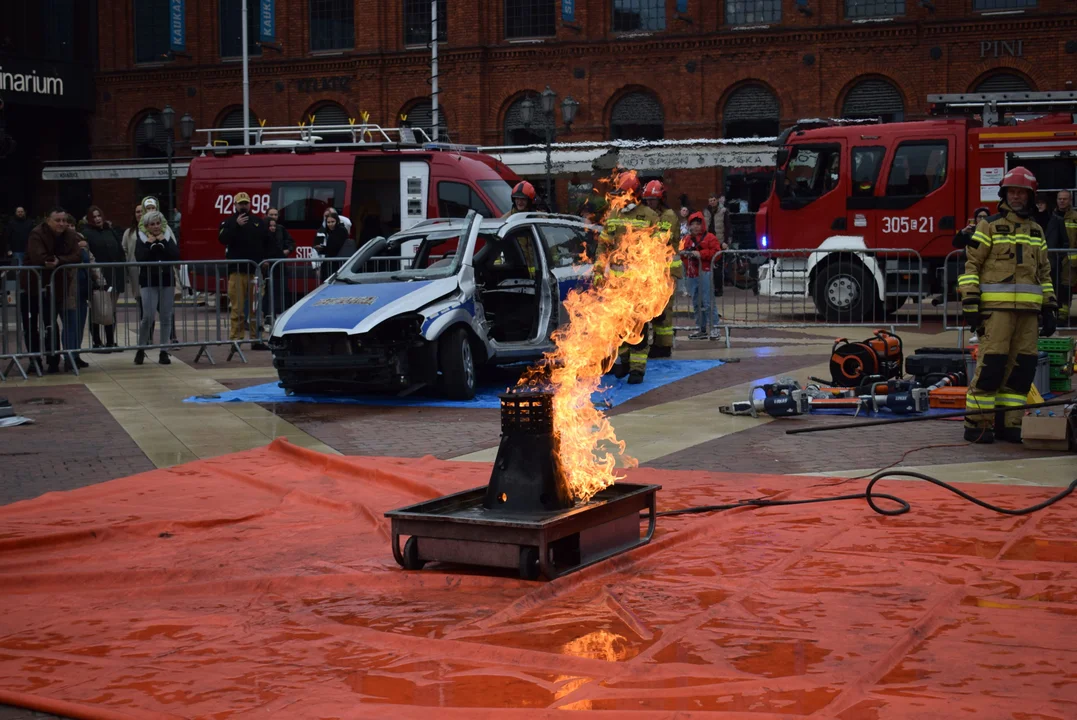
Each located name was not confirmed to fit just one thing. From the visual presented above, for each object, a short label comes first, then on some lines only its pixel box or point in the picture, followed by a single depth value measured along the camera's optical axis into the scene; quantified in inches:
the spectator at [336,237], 823.1
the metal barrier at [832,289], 799.1
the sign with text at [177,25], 1642.5
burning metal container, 239.0
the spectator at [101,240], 745.0
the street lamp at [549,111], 1221.1
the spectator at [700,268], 715.4
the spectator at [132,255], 642.2
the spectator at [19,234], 1050.7
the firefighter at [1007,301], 388.8
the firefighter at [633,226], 526.0
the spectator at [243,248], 682.2
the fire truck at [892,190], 819.4
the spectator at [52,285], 593.9
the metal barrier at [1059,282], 679.1
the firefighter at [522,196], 615.0
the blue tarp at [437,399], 498.6
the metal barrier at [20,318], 582.9
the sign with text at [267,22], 1606.8
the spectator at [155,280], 641.0
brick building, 1363.2
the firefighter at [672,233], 565.6
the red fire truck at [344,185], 949.8
